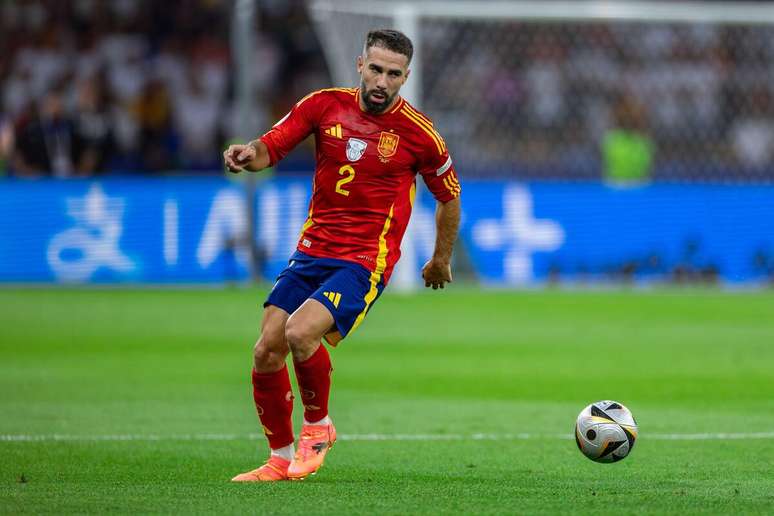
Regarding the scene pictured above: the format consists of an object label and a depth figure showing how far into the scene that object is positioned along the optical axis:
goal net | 46.41
